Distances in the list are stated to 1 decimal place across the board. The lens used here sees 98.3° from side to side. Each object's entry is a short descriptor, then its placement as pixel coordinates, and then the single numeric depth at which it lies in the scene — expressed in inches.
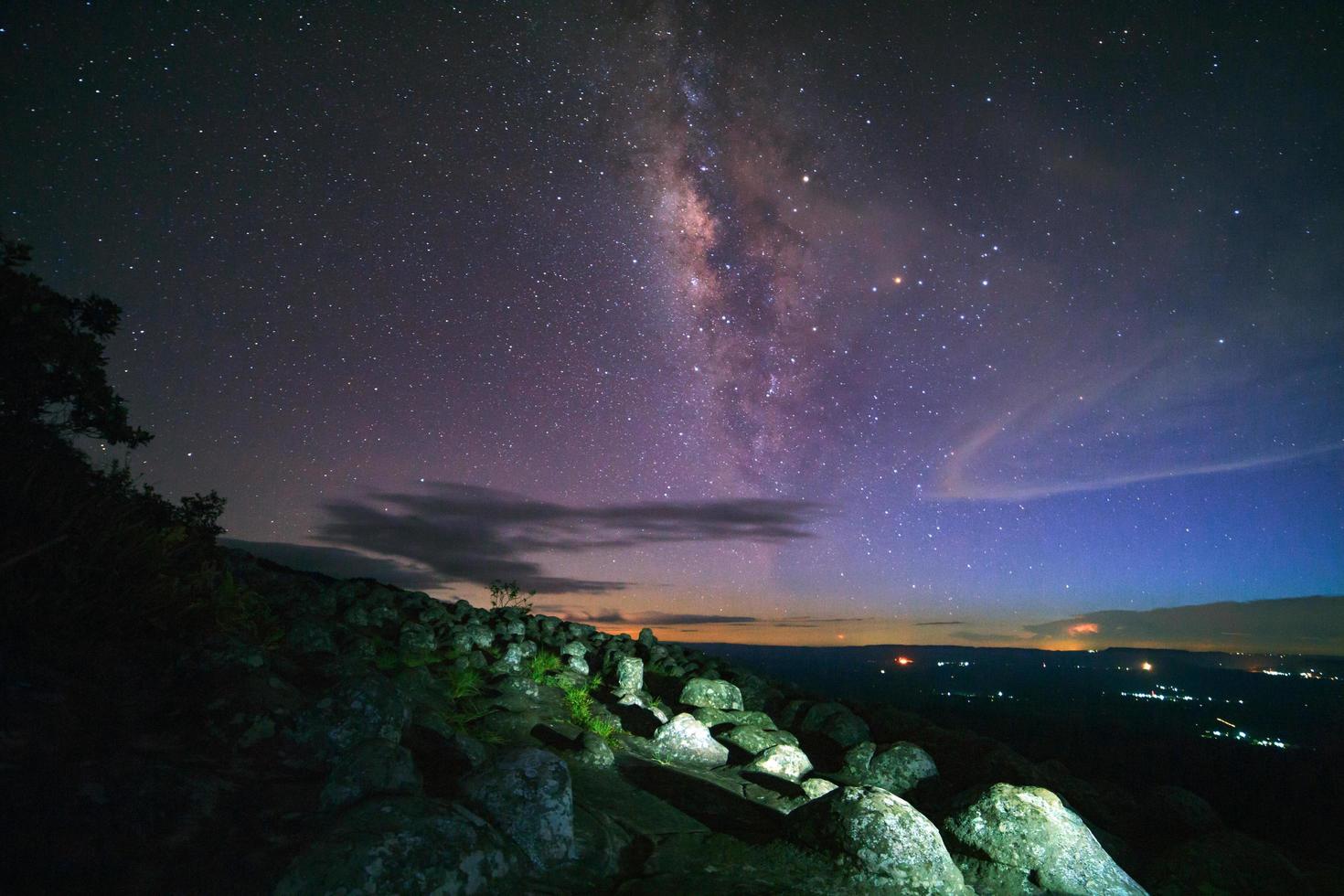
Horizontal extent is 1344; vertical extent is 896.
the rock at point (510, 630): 642.8
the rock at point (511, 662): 518.3
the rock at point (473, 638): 546.6
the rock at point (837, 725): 450.6
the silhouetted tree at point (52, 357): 299.0
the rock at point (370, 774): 176.1
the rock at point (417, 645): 466.3
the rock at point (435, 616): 627.1
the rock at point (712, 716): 439.5
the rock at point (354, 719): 215.5
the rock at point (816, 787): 316.8
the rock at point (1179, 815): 331.9
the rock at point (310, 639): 334.0
